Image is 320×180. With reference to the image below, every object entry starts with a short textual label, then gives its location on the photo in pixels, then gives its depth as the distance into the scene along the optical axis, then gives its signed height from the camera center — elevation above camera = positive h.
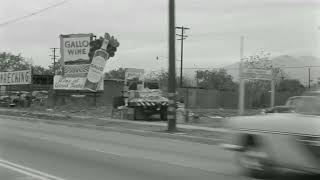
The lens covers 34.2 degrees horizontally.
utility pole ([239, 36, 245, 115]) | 22.25 +0.07
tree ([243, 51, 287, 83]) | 75.47 +3.76
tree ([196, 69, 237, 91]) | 88.31 +1.35
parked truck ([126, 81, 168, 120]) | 29.56 -1.02
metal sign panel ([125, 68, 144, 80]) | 37.61 +0.87
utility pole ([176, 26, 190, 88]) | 74.12 +7.34
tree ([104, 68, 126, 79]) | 113.53 +2.69
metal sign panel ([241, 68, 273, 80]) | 25.51 +0.66
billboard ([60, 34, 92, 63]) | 43.38 +3.24
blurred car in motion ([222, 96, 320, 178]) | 8.65 -0.95
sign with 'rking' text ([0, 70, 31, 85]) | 49.38 +0.72
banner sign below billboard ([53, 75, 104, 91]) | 42.78 +0.18
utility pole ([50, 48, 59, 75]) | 107.19 +5.99
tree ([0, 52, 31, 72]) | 100.23 +4.34
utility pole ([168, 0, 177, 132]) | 22.44 +0.84
